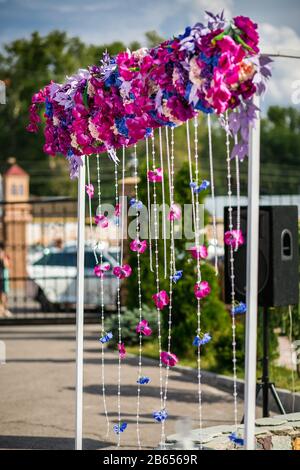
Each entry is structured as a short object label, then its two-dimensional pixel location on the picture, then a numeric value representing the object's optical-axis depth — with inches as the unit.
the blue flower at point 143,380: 284.5
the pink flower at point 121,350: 291.3
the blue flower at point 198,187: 260.7
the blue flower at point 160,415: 270.0
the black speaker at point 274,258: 351.9
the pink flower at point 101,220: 297.5
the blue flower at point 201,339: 249.0
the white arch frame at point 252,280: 213.4
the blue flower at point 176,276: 275.6
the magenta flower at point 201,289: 242.3
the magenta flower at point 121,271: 291.6
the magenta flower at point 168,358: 259.4
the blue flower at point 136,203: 290.9
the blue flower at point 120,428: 284.7
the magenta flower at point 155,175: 291.7
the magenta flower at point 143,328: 282.6
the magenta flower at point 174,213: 272.3
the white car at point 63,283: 935.1
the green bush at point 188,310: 569.0
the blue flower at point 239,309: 245.9
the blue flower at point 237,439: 228.7
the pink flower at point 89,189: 309.0
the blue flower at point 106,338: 296.4
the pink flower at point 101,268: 298.1
